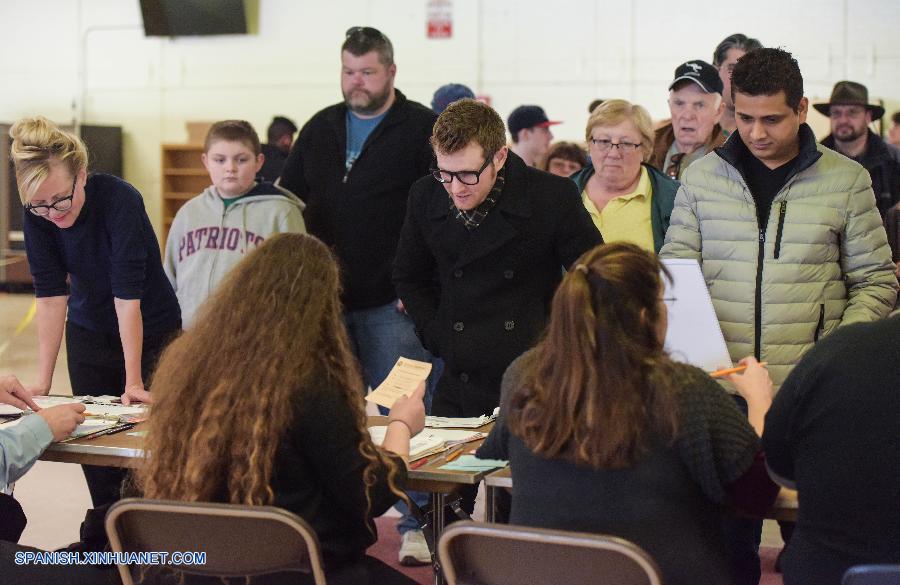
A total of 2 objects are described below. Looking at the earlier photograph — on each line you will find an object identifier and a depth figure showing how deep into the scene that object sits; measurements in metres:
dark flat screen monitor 10.90
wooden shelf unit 11.16
